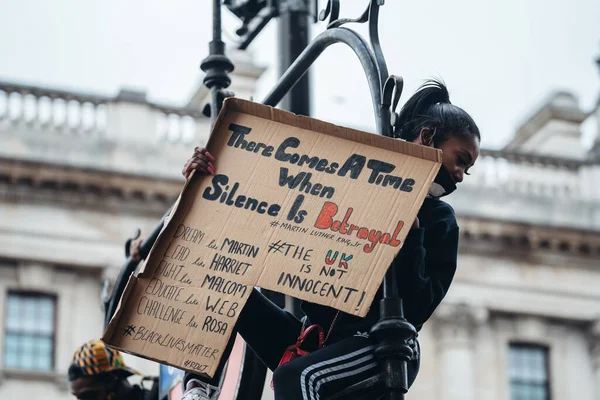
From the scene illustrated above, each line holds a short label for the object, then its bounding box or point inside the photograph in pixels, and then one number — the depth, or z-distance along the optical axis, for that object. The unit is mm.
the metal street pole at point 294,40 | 9022
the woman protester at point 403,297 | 5851
